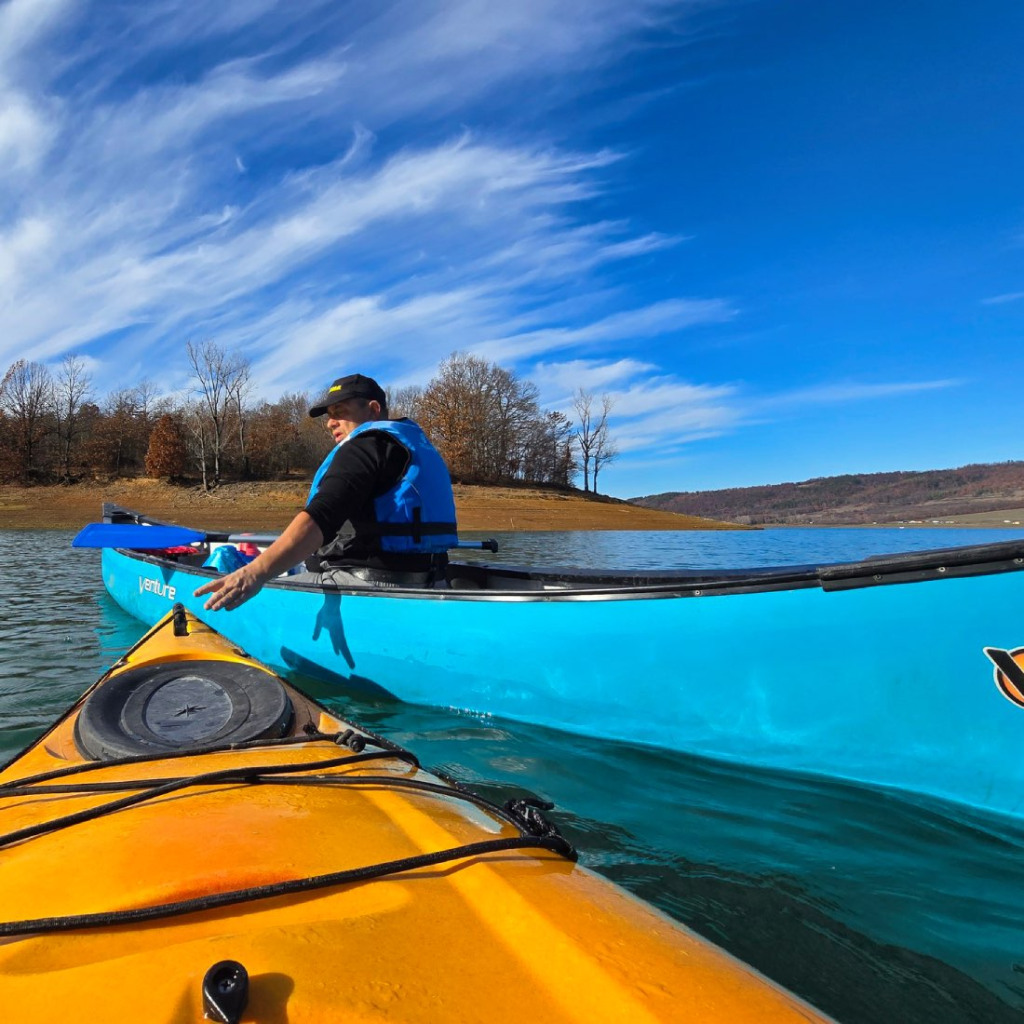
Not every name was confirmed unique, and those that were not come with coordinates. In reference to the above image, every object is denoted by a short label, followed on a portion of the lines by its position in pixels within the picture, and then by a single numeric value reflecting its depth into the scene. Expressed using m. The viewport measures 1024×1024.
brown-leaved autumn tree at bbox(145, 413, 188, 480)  38.53
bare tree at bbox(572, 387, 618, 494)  59.62
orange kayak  0.93
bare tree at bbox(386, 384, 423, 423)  51.81
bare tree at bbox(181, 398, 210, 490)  40.66
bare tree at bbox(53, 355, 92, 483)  38.82
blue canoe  2.52
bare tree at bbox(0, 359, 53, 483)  36.91
